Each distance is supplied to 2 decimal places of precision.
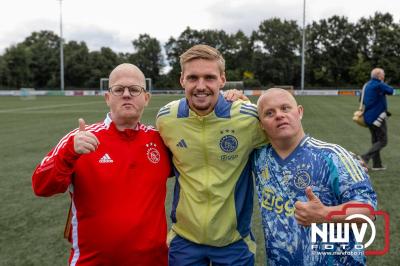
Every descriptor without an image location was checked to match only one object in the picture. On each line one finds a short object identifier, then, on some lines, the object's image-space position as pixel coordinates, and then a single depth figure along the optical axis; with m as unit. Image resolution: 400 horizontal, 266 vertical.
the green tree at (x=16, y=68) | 68.50
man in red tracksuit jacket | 2.52
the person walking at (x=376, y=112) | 8.30
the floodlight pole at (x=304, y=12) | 50.47
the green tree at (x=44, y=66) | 71.69
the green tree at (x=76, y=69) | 71.50
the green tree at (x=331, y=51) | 66.50
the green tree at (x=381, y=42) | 61.72
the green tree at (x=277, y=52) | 67.44
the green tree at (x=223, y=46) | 72.94
